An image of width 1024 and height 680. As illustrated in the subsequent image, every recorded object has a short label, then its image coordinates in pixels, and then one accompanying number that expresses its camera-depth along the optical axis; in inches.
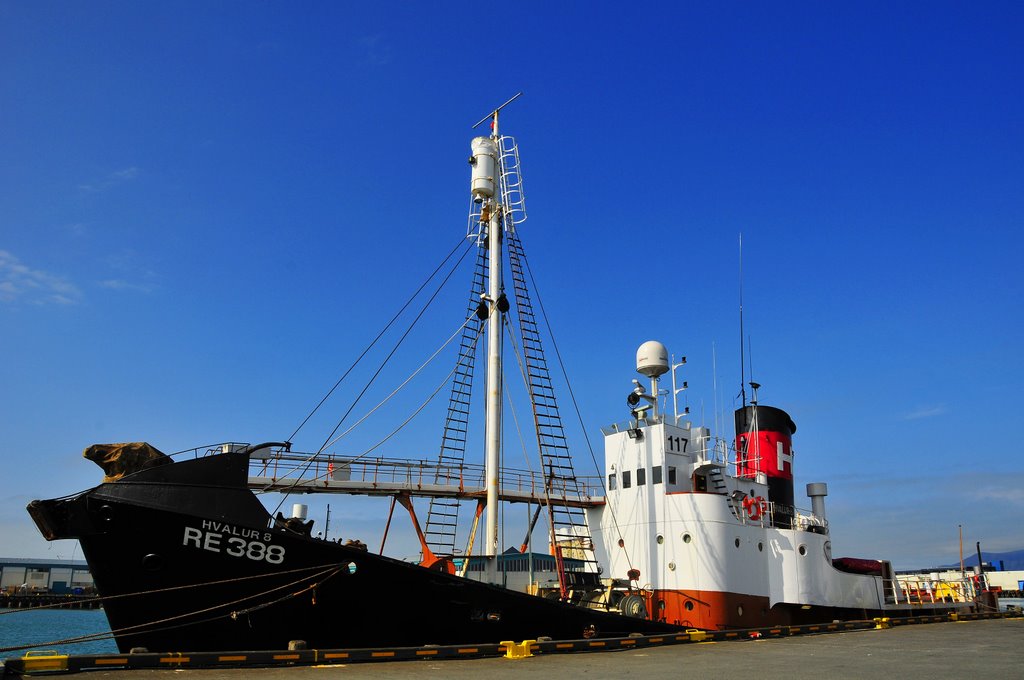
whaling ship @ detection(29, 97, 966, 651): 471.5
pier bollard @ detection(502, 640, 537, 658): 549.6
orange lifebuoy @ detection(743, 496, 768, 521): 830.5
